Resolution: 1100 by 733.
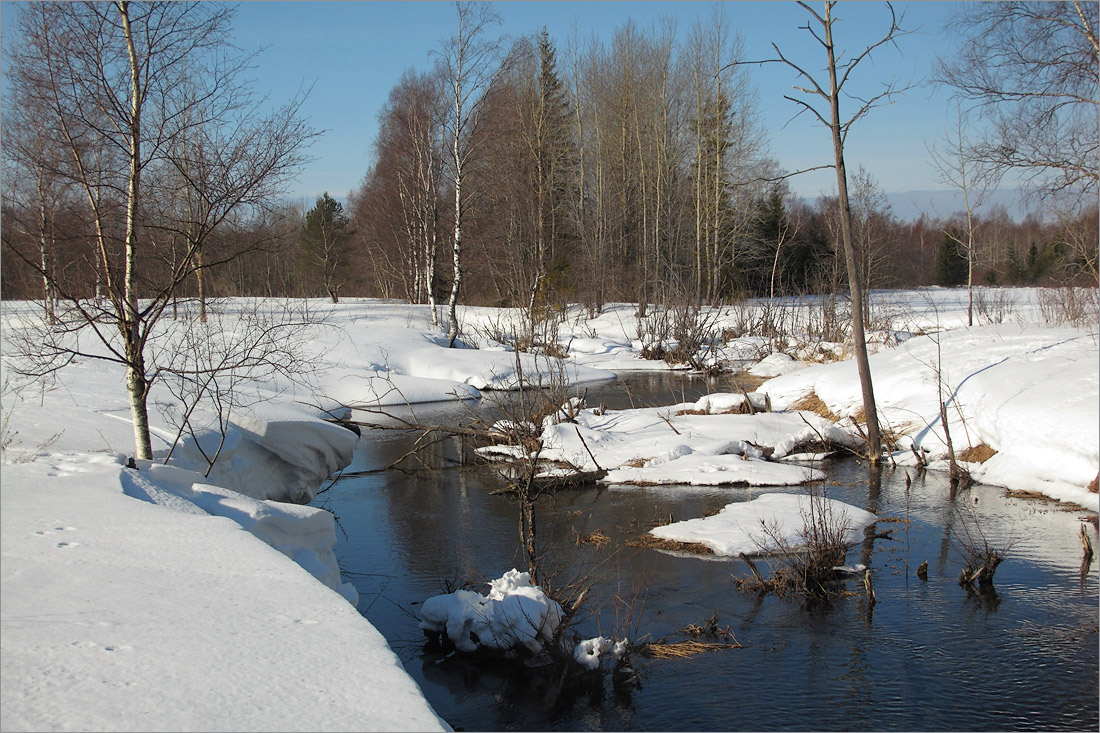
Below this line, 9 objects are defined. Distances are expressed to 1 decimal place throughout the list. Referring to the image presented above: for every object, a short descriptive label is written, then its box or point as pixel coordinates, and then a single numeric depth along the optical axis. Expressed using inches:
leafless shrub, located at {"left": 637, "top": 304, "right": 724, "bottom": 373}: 1007.6
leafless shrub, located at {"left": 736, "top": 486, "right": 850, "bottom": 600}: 289.9
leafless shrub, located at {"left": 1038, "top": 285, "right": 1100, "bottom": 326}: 656.4
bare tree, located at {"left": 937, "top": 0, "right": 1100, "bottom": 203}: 467.8
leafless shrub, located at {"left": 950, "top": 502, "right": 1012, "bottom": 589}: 291.0
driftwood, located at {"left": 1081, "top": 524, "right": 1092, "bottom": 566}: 304.8
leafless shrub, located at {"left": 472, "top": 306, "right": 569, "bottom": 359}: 716.8
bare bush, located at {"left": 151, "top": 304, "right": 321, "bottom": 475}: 327.9
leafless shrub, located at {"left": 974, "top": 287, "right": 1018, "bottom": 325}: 928.9
